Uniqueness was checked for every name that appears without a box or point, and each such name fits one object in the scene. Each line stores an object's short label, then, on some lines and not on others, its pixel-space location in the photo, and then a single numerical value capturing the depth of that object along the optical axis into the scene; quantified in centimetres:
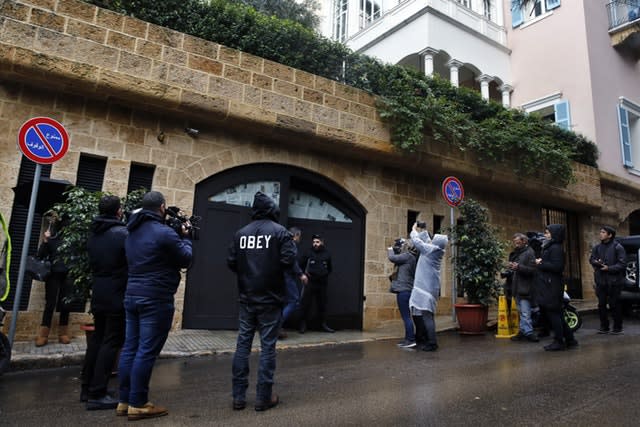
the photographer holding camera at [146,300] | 346
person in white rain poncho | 641
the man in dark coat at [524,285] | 725
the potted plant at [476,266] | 798
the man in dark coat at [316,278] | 822
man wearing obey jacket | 367
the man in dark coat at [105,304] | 383
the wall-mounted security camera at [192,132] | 782
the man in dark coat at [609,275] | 786
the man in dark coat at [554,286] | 629
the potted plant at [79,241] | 501
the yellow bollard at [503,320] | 781
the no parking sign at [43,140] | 536
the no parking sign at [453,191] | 869
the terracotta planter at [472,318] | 795
